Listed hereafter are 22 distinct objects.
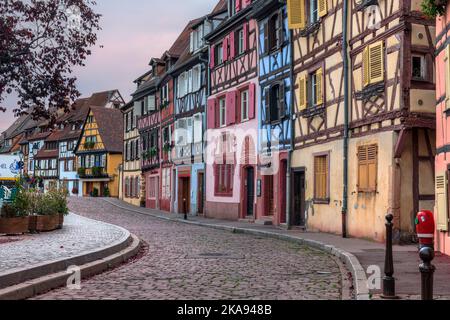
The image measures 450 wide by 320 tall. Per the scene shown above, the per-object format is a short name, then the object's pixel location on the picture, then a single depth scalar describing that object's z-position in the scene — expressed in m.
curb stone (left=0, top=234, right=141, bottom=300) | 7.39
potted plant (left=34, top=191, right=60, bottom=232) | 16.95
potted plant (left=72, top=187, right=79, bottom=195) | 71.38
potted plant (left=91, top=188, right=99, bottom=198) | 63.31
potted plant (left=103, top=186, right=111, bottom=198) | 61.10
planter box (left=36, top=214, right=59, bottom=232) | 16.88
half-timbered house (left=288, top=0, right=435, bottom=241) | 14.48
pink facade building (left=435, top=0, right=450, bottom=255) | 12.13
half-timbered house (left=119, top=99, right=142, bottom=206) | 44.41
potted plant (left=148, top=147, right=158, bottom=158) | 39.59
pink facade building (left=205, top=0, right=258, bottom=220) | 25.05
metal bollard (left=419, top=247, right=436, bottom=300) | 5.64
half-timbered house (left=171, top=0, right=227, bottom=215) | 31.03
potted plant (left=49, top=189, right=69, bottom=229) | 18.12
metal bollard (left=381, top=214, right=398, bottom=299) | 7.34
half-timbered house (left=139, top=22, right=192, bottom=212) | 36.66
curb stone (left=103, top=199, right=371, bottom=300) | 7.95
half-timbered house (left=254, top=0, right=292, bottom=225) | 21.78
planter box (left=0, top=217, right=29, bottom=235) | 15.75
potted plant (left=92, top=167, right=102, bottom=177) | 63.47
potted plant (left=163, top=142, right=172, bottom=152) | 36.39
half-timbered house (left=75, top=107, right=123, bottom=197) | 63.03
